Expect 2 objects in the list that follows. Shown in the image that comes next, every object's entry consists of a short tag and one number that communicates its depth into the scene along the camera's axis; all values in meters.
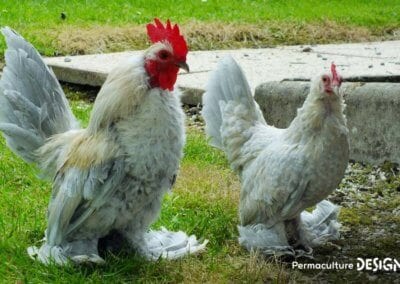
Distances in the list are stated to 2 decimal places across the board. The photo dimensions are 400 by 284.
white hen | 3.94
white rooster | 3.69
